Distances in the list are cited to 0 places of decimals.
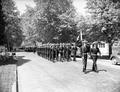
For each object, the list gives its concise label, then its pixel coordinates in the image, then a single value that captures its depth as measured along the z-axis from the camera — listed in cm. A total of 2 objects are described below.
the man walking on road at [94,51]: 1302
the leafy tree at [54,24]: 3866
